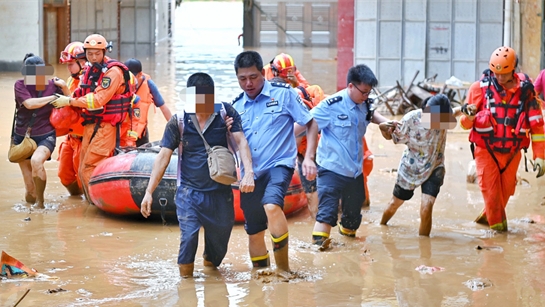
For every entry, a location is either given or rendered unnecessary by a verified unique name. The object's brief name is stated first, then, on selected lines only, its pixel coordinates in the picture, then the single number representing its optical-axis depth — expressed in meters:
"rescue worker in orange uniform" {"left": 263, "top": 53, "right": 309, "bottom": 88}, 16.01
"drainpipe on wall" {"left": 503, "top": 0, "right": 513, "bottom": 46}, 31.56
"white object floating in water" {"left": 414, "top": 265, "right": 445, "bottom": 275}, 12.12
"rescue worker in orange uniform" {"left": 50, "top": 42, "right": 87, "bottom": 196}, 15.83
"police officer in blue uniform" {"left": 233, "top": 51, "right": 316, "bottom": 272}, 11.42
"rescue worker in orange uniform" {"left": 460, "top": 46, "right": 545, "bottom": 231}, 14.14
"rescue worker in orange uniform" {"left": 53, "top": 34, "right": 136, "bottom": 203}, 15.33
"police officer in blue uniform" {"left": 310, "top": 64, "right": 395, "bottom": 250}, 13.11
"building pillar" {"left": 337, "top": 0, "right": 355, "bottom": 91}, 33.36
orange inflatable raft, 14.75
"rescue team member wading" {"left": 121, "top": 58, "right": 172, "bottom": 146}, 17.78
